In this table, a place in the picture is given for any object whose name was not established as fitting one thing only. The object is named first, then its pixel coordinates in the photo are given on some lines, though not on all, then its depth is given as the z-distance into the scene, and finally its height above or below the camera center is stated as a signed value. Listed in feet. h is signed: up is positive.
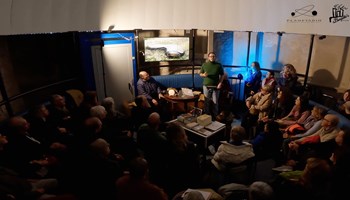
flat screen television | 21.03 -1.45
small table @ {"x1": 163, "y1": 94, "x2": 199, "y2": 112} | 18.15 -4.64
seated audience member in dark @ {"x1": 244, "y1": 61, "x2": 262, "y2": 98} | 19.21 -3.58
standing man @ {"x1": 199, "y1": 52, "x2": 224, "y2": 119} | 18.47 -3.56
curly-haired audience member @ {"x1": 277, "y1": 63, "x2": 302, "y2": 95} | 17.16 -3.16
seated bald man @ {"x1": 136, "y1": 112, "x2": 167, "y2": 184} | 9.92 -4.47
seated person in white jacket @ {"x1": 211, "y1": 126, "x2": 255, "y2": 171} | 10.14 -4.66
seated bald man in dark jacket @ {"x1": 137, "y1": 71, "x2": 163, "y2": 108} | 18.31 -4.13
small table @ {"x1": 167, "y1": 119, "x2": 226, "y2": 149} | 13.15 -5.21
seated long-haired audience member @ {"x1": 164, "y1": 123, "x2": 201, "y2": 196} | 9.49 -4.72
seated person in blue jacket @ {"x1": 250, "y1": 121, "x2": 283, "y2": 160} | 12.11 -5.07
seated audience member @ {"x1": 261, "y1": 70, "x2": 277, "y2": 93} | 16.04 -3.20
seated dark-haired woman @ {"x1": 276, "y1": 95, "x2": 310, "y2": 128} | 13.94 -4.41
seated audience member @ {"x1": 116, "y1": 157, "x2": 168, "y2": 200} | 7.32 -4.34
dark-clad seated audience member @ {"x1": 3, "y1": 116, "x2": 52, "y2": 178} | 9.59 -4.49
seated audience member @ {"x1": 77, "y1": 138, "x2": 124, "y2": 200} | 8.09 -4.44
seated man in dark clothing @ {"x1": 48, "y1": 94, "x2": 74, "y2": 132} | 13.14 -4.10
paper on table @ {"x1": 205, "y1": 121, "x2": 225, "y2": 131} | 13.79 -5.02
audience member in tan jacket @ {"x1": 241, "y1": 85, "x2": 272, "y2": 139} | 15.42 -4.59
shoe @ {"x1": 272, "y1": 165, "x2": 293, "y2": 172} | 10.29 -5.41
